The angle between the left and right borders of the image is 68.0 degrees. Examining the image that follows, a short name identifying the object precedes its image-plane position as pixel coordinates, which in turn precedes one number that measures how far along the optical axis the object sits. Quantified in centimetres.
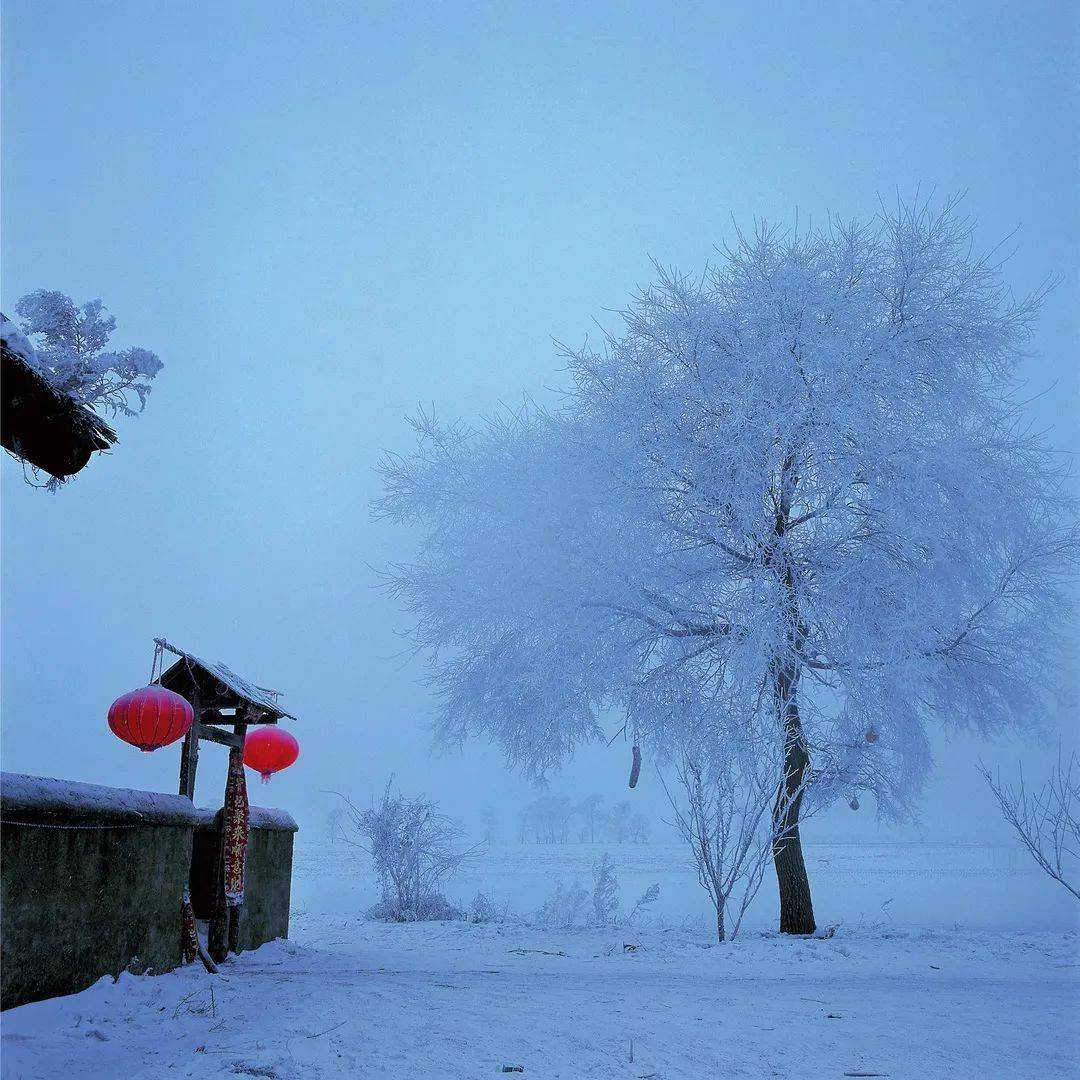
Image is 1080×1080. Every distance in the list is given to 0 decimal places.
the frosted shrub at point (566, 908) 1359
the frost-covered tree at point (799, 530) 1061
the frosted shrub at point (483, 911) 1272
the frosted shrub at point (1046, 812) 841
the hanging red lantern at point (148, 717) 748
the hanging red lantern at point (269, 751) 952
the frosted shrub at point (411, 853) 1391
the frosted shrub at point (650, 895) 1295
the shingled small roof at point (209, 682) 848
